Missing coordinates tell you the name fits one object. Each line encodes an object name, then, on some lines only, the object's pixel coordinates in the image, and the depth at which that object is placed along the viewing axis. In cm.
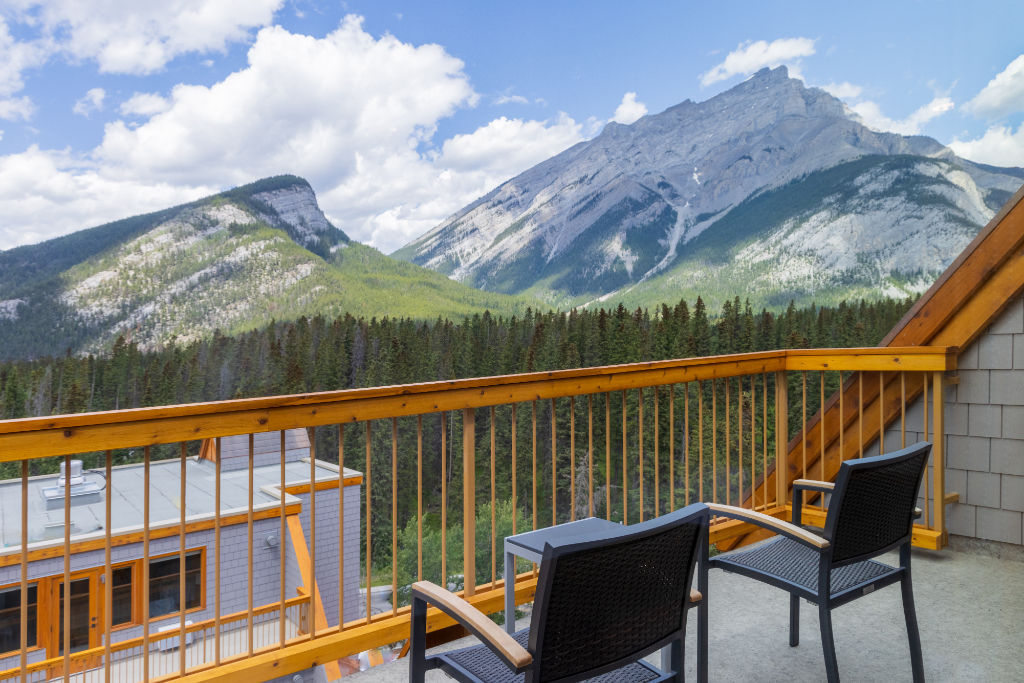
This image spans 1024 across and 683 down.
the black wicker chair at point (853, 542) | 174
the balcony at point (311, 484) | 173
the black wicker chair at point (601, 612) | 113
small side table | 188
